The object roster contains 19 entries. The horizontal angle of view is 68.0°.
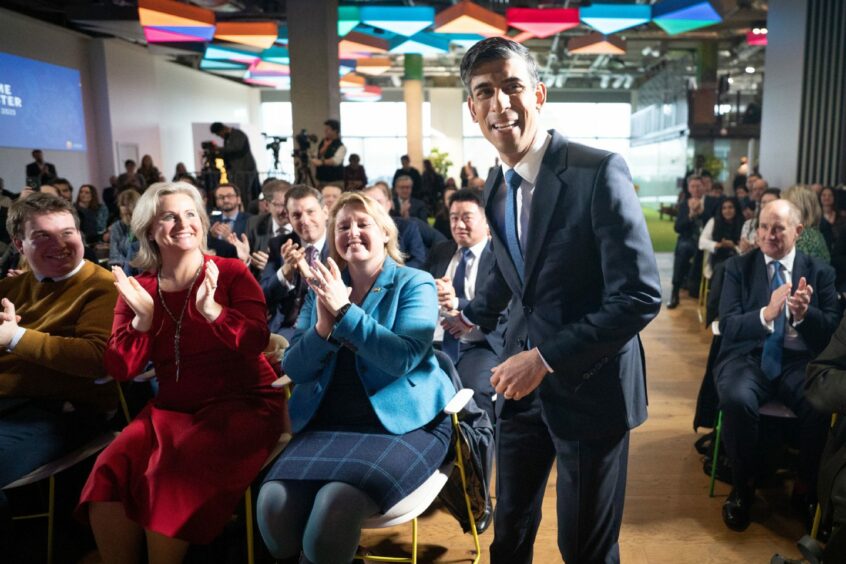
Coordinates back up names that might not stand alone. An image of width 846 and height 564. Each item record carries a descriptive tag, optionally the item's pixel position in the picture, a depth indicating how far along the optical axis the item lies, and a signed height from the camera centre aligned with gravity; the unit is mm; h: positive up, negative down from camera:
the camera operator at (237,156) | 8711 +315
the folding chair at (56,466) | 2229 -1024
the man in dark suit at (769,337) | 2691 -775
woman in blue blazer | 1877 -740
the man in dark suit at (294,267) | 3674 -487
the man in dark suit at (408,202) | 6988 -298
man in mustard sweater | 2311 -578
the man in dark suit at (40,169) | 9898 +208
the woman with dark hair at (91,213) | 7590 -403
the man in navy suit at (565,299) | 1348 -281
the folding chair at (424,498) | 1933 -1012
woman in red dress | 2037 -786
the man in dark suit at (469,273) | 3047 -558
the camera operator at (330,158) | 7586 +227
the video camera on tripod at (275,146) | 8945 +456
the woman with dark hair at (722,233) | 6316 -648
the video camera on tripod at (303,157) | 8148 +263
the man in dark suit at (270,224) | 4734 -359
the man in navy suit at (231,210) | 5488 -275
